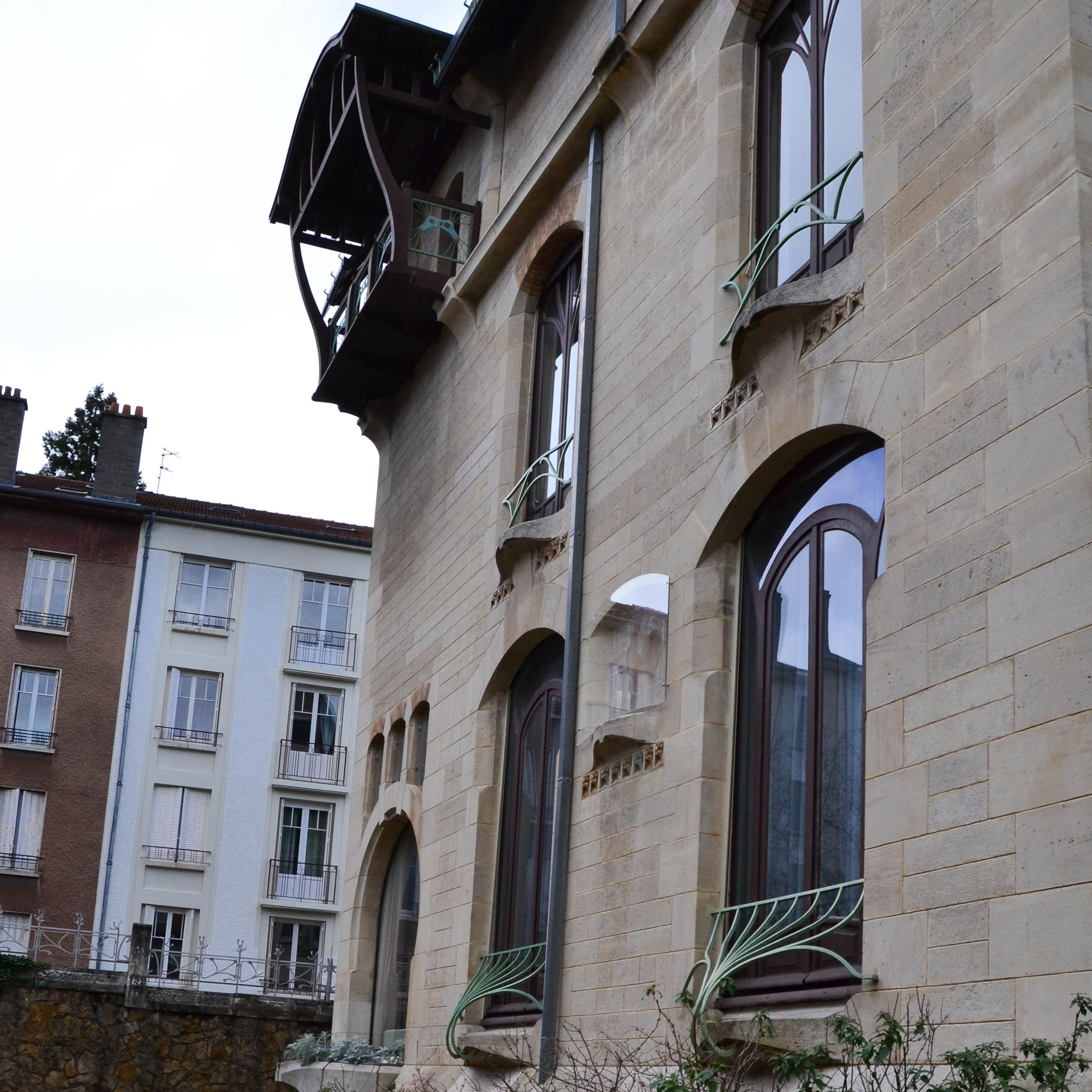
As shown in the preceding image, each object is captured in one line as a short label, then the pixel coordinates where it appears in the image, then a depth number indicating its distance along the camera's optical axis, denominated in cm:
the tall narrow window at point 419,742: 1458
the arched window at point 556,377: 1247
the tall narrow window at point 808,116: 868
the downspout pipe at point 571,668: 980
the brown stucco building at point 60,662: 3147
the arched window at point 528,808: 1133
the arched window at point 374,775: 1584
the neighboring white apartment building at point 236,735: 3297
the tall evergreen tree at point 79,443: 4647
